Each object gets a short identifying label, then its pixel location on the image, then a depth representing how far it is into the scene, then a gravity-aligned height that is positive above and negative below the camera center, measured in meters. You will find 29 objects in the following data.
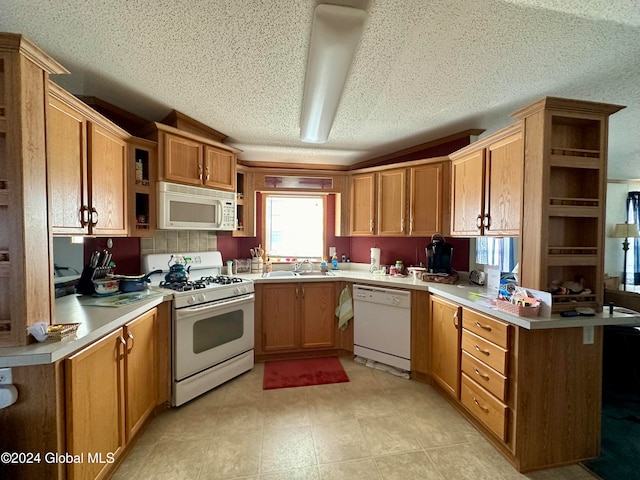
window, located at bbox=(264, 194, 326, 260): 3.68 +0.09
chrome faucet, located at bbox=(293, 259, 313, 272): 3.54 -0.45
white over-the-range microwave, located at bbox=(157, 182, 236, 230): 2.33 +0.22
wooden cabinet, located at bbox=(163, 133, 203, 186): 2.35 +0.65
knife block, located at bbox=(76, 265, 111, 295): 1.95 -0.37
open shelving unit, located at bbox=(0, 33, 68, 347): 1.11 +0.18
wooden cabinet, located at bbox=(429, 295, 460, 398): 2.15 -0.94
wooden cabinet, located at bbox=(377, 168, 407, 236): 3.05 +0.36
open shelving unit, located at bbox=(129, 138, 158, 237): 2.20 +0.38
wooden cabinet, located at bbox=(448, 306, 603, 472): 1.59 -0.97
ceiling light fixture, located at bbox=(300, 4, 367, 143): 1.22 +0.96
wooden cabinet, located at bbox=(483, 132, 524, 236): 1.85 +0.35
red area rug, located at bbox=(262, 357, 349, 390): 2.54 -1.41
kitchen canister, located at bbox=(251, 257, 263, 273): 3.39 -0.41
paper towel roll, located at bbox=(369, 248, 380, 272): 3.39 -0.33
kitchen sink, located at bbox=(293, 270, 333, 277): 3.30 -0.51
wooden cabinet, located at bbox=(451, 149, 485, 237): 2.26 +0.36
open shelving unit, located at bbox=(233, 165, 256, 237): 3.30 +0.35
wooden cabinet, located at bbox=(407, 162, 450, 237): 2.81 +0.37
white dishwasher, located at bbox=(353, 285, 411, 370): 2.64 -0.95
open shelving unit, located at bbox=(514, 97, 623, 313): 1.64 +0.23
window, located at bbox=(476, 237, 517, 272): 4.00 -0.27
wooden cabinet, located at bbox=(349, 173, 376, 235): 3.28 +0.36
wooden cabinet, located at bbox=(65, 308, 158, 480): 1.23 -0.90
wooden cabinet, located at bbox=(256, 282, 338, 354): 2.93 -0.93
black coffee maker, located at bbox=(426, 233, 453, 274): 2.76 -0.22
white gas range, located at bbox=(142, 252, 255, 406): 2.14 -0.80
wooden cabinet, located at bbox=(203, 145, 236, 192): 2.62 +0.64
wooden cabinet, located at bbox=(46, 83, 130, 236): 1.50 +0.39
